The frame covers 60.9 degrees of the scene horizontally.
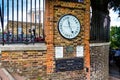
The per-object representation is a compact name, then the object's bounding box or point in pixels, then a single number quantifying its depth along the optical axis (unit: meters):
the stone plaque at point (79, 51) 3.24
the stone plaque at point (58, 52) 3.05
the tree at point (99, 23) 3.75
